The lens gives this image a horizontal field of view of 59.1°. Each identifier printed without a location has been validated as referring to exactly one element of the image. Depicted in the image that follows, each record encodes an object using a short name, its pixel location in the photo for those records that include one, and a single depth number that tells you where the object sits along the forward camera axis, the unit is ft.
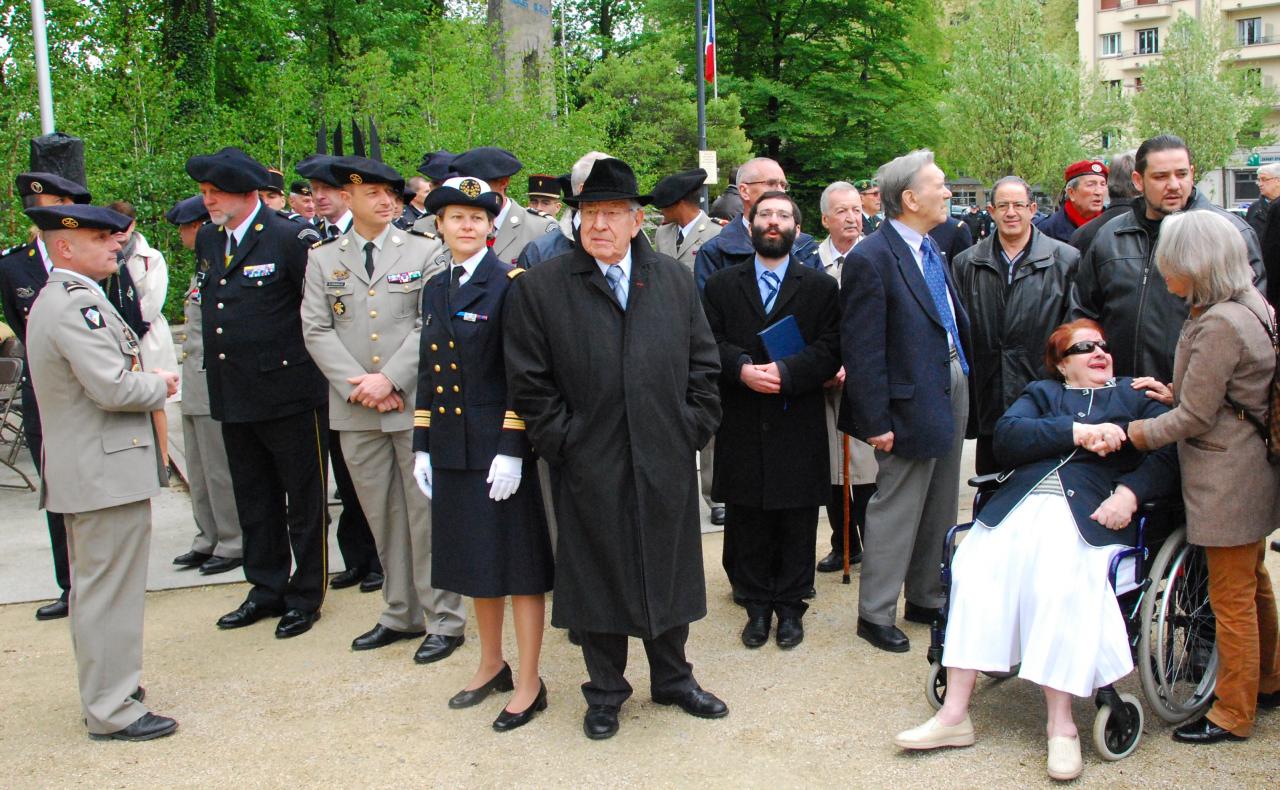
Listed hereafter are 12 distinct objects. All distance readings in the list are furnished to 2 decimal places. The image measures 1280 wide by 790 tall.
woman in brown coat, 12.51
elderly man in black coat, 13.34
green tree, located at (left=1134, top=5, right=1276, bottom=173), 113.80
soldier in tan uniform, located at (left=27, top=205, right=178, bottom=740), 13.79
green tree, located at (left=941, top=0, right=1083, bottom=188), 79.36
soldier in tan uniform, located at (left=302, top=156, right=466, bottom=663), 16.89
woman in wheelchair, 12.35
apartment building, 187.32
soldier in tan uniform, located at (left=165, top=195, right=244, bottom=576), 21.47
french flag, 75.61
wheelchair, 12.66
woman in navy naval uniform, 14.30
